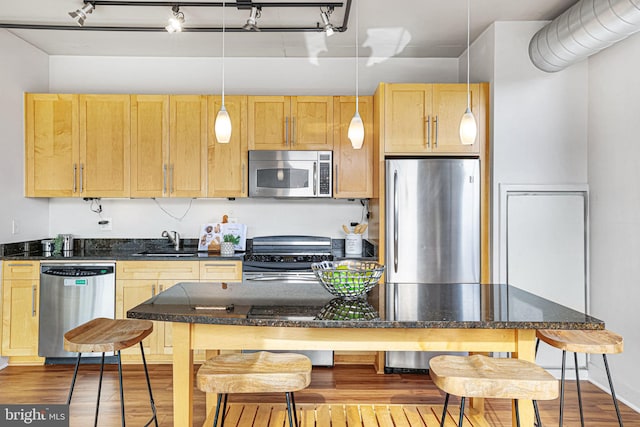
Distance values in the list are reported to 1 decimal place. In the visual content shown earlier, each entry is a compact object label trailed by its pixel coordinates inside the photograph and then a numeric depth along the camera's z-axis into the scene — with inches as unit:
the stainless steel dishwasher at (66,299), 152.0
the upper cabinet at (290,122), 165.3
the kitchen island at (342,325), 73.3
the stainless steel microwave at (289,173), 163.6
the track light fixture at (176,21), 133.8
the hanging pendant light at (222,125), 99.5
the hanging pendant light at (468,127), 99.8
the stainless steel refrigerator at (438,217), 145.8
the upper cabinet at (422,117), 151.6
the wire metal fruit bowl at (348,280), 83.3
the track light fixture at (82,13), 128.8
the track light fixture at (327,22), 135.7
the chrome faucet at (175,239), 175.9
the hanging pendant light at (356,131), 103.9
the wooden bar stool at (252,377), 70.9
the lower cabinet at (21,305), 153.0
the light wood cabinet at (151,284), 155.3
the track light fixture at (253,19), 135.4
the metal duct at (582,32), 110.8
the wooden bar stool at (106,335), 86.4
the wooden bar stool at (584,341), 94.3
